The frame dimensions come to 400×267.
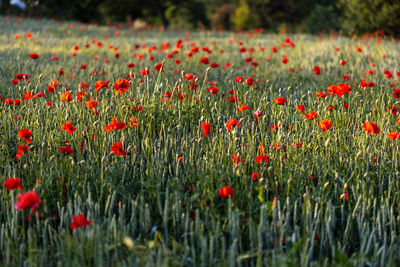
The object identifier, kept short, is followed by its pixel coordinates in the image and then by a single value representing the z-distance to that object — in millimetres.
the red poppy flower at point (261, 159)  4094
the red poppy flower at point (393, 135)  4258
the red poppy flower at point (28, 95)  5207
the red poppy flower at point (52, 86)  5706
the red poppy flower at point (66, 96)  5117
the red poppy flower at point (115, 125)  4348
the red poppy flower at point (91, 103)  4869
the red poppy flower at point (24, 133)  4193
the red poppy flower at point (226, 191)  3256
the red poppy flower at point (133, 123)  5055
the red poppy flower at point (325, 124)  4441
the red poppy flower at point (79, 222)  2967
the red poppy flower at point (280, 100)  5242
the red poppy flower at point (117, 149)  3850
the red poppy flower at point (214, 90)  6008
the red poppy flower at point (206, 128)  4271
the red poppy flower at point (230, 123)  4385
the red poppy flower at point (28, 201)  2850
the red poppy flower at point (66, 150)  4062
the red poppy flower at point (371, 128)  4151
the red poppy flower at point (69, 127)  4375
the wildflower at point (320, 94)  5739
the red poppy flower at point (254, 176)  3812
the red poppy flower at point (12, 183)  3137
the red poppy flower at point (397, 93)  5692
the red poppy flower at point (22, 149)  4066
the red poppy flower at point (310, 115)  4948
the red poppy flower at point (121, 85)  5334
